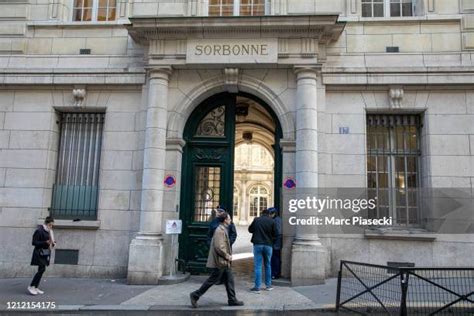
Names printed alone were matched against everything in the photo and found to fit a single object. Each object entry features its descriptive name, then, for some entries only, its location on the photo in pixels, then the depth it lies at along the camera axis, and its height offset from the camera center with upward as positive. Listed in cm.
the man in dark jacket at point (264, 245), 915 -44
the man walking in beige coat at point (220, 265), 768 -76
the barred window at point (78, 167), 1113 +142
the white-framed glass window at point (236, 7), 1142 +591
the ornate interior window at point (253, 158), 4622 +733
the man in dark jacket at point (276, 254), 998 -70
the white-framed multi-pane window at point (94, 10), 1180 +593
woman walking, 877 -71
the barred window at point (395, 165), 1058 +162
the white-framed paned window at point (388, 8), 1121 +590
